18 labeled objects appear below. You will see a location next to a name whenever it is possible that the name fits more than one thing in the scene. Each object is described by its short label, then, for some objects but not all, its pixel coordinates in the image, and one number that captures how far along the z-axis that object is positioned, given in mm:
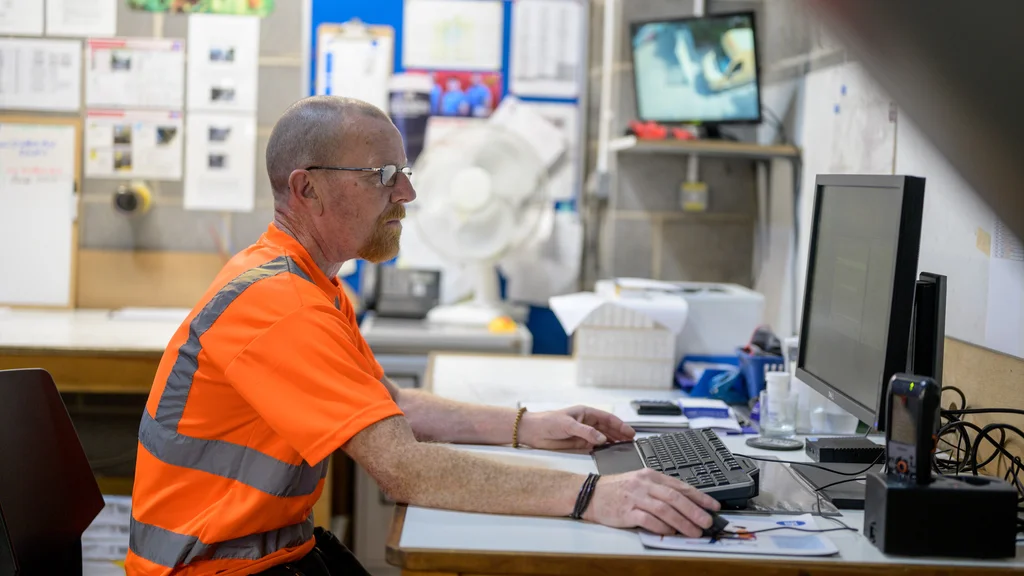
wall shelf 2818
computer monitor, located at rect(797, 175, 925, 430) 1319
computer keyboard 1333
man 1237
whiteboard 3383
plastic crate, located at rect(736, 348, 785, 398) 2096
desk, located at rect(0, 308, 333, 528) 2707
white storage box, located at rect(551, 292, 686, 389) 2350
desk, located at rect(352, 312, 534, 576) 2926
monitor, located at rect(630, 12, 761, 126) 2830
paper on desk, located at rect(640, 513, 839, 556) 1154
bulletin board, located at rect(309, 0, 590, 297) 3490
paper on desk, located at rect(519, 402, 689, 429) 1865
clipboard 3453
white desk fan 3057
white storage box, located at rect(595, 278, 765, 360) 2477
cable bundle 1434
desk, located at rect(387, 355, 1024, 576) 1126
